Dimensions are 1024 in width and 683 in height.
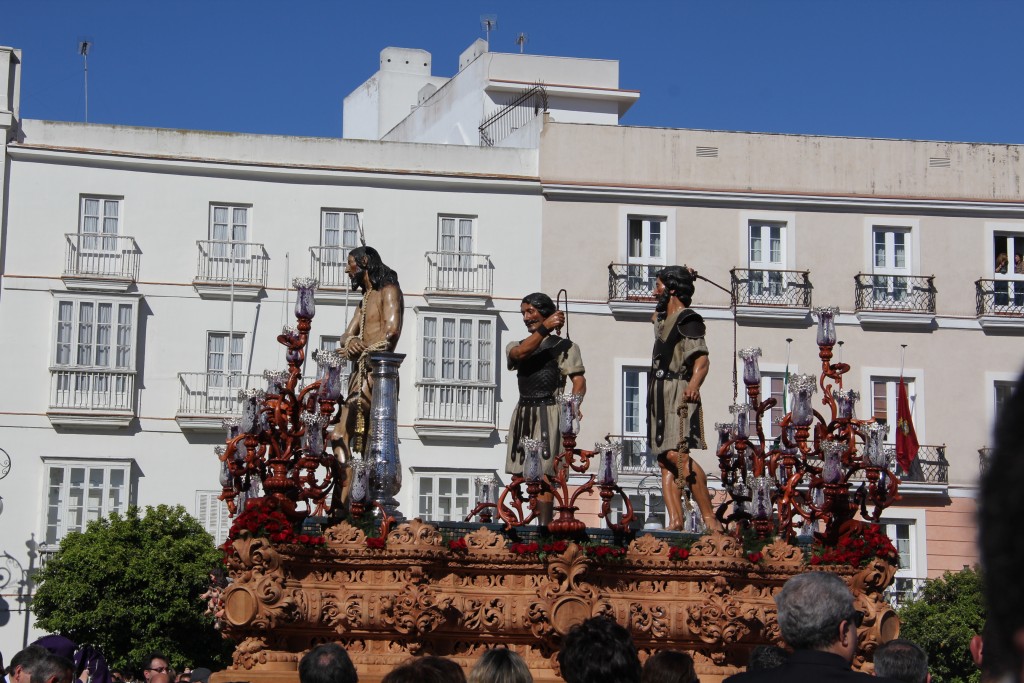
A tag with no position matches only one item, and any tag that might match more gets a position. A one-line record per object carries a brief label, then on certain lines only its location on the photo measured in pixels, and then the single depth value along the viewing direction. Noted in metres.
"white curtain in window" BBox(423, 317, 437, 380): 32.41
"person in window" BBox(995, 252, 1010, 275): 34.66
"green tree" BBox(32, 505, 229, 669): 27.50
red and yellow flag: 31.81
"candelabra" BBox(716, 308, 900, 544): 13.31
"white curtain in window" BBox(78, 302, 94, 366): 31.64
